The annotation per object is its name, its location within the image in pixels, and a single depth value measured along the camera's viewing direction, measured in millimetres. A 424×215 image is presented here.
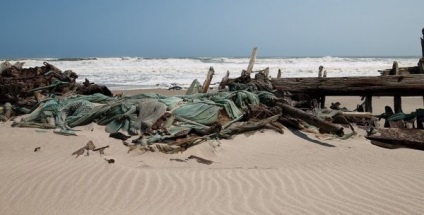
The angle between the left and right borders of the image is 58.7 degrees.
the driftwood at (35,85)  8625
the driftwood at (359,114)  7355
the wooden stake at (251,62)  9291
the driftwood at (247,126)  6528
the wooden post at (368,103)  7910
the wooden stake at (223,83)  9148
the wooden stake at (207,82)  9445
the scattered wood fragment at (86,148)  5566
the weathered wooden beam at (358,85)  7195
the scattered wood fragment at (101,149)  5598
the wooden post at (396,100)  7645
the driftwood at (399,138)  6031
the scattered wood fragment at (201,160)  5281
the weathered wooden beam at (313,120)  6242
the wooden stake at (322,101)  8430
